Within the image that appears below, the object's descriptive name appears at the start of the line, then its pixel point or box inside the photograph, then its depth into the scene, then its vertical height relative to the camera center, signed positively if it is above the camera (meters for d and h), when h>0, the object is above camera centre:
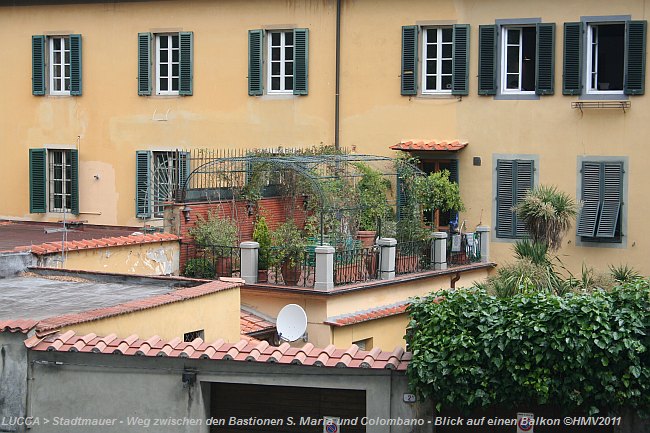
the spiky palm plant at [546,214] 22.66 -0.72
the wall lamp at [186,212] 20.98 -0.66
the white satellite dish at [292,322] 18.67 -2.29
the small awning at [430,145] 24.00 +0.61
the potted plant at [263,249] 20.45 -1.28
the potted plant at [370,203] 21.45 -0.50
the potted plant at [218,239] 20.86 -1.13
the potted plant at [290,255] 20.22 -1.36
